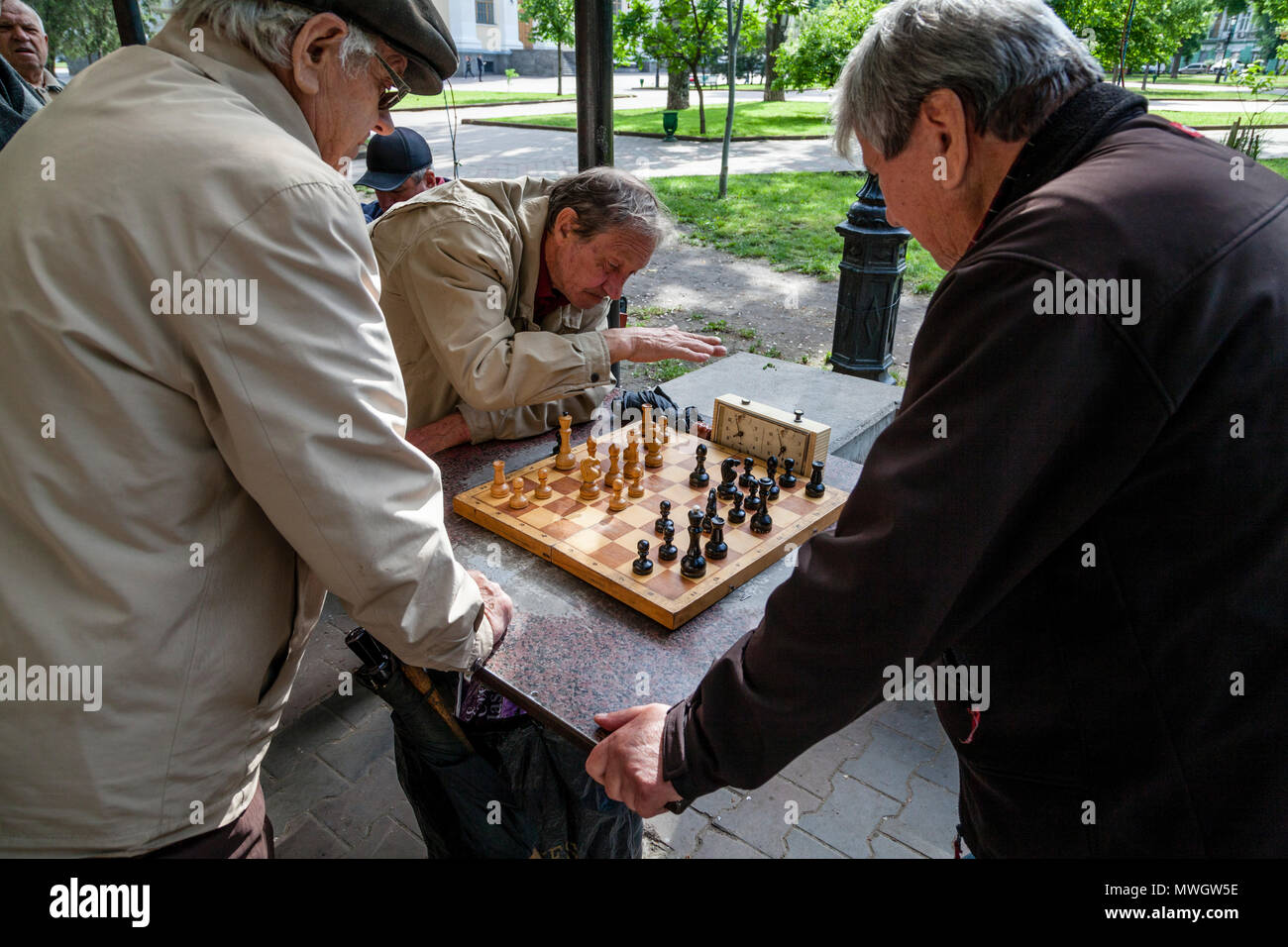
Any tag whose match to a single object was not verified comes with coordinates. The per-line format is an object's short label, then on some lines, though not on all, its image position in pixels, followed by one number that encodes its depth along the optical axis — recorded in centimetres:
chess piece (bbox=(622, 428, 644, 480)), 241
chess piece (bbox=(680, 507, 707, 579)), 190
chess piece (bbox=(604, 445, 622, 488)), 236
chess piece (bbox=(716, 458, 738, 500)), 224
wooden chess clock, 237
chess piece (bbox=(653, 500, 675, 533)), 205
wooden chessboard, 186
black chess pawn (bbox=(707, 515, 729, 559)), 197
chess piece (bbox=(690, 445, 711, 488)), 237
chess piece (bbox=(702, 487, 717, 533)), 207
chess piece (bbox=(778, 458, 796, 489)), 232
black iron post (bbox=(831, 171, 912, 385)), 480
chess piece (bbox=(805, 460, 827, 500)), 228
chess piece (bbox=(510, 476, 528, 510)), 222
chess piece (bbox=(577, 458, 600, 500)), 229
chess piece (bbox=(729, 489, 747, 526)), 214
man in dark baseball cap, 438
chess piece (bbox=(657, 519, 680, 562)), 196
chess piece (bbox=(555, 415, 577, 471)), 246
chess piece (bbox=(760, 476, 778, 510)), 220
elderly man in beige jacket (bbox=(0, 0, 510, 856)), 112
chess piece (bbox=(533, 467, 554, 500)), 229
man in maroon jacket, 102
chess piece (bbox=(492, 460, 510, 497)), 226
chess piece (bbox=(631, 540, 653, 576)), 190
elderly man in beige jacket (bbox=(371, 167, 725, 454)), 252
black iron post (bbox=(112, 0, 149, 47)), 389
